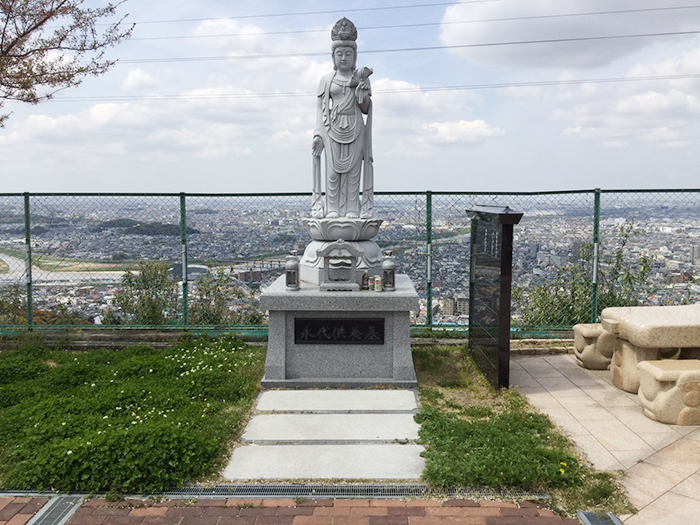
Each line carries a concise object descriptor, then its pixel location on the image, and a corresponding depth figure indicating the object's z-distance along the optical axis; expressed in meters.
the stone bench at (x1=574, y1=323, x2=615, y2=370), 6.46
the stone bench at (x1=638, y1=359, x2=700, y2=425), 4.82
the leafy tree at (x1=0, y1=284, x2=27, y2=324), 7.96
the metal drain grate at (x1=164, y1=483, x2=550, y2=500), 3.71
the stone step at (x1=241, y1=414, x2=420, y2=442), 4.61
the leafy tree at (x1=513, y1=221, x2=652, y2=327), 7.76
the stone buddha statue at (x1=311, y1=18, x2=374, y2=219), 6.58
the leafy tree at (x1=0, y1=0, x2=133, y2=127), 6.20
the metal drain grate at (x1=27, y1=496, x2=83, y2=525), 3.45
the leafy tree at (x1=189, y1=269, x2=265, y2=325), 7.96
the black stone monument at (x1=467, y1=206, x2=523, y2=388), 5.55
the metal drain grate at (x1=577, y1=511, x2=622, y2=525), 3.38
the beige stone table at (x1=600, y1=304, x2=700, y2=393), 5.40
